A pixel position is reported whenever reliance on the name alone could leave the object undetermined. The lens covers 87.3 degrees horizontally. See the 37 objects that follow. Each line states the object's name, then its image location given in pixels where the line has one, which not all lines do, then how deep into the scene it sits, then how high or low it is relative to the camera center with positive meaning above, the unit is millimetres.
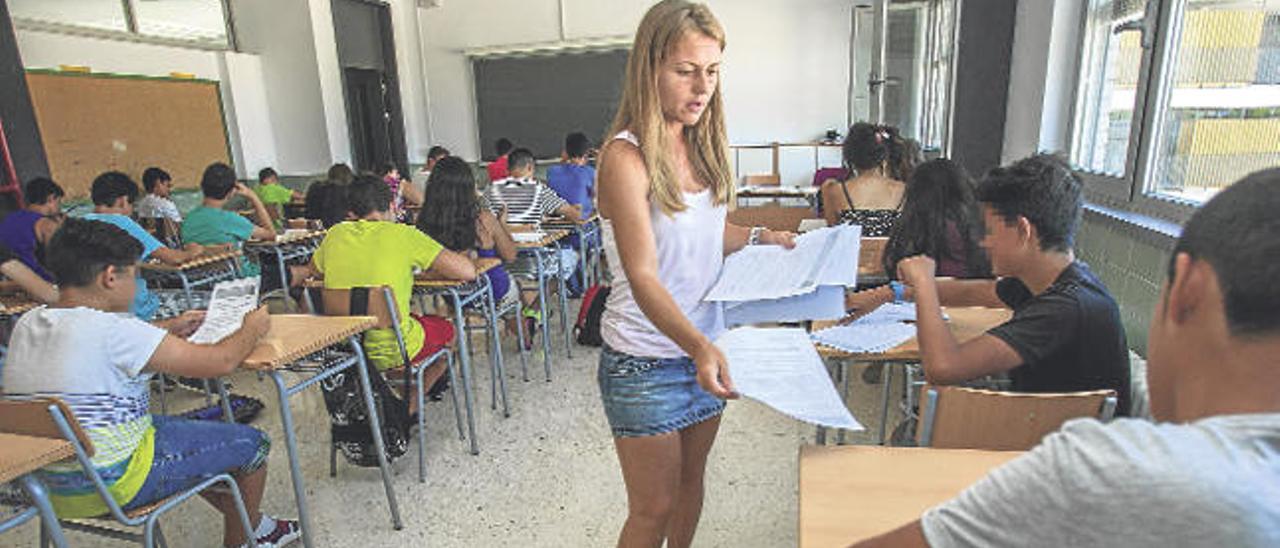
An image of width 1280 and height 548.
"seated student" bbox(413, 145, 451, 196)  6551 -296
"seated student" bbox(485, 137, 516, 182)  6180 -368
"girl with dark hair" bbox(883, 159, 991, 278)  2525 -416
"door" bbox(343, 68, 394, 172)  7922 +136
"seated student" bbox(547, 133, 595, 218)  5238 -457
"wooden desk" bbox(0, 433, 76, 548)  1309 -624
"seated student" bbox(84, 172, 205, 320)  3516 -394
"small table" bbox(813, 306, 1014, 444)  1752 -612
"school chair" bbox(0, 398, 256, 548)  1399 -611
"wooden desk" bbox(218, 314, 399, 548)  1853 -623
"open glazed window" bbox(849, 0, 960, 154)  5430 +421
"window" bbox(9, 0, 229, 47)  4965 +972
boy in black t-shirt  1408 -412
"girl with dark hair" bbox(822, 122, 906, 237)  3418 -346
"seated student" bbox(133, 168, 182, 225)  4664 -438
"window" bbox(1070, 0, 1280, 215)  1915 +16
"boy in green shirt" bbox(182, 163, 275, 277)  4051 -512
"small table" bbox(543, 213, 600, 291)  4605 -883
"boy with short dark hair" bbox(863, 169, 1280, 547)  455 -238
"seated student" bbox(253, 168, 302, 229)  6031 -548
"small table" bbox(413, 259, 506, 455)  2811 -773
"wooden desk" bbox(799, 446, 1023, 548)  960 -572
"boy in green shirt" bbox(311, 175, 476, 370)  2475 -501
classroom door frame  8031 +292
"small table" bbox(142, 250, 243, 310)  3662 -777
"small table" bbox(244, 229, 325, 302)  4297 -743
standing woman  1052 -210
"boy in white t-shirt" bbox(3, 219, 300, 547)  1560 -547
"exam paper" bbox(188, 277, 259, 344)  1911 -517
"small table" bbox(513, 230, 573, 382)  3570 -814
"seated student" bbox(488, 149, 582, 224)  4504 -507
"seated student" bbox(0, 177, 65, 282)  3568 -479
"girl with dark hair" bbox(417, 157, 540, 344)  3322 -436
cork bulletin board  5031 +95
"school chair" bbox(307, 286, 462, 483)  2363 -616
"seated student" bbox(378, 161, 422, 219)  5451 -547
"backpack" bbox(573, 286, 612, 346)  3914 -1140
